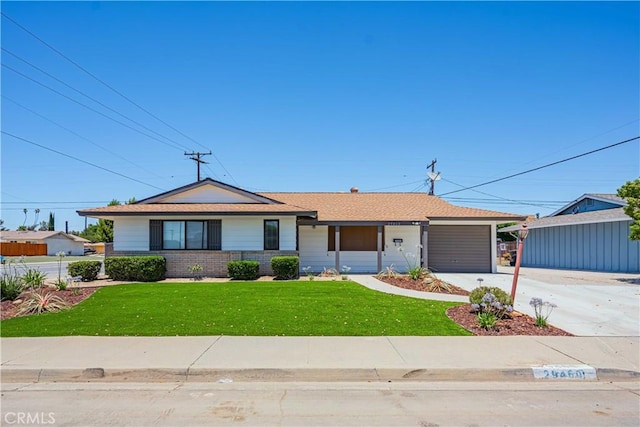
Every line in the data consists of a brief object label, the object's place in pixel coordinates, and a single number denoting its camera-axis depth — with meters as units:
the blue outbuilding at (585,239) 23.06
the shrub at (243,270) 17.03
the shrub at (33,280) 12.59
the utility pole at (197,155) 37.22
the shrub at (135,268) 17.11
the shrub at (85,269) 16.39
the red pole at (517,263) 9.74
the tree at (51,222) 113.18
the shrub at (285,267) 17.03
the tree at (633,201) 17.64
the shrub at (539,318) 8.74
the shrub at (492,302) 9.13
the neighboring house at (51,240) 67.94
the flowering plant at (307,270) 19.39
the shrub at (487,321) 8.52
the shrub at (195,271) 17.92
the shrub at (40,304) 10.10
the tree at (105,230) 50.38
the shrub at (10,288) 11.17
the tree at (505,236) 46.12
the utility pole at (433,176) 32.62
